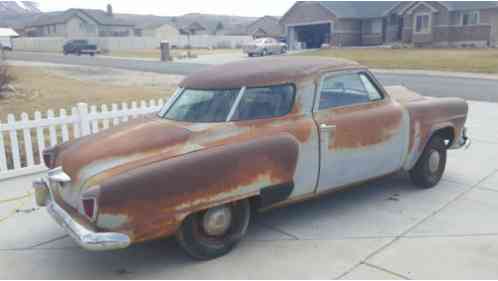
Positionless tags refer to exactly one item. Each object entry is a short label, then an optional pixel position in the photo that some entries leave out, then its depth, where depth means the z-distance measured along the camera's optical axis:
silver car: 37.28
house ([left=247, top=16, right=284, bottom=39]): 62.75
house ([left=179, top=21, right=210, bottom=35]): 87.12
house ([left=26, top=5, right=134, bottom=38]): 75.78
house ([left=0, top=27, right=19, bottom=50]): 56.43
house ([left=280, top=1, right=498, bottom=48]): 39.03
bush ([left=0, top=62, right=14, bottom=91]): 12.81
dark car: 48.78
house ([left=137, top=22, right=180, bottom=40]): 82.06
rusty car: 3.35
